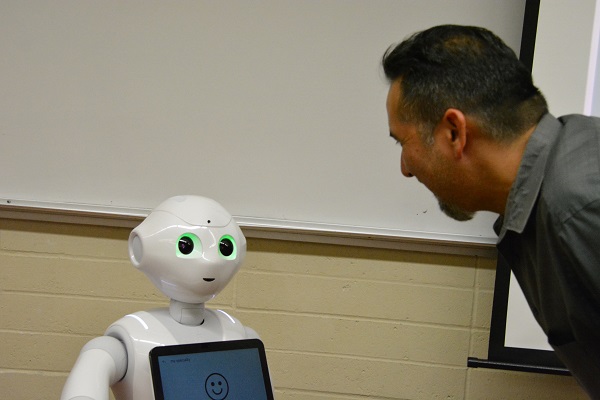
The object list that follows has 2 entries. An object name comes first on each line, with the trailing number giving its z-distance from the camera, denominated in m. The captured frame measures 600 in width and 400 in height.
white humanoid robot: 1.48
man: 1.14
